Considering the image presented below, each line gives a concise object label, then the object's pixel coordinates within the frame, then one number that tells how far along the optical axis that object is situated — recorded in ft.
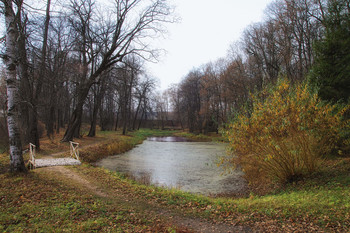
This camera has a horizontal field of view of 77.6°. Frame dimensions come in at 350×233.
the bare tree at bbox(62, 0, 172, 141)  51.49
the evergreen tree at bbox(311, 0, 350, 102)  31.58
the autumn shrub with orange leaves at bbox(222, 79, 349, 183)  21.70
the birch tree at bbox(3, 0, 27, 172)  21.02
